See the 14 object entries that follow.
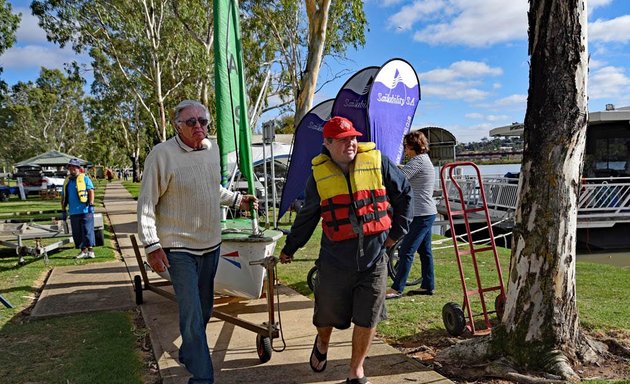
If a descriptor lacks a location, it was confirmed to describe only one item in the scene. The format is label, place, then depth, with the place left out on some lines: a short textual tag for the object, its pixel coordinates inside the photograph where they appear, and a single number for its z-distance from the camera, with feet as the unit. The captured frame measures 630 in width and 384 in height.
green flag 16.83
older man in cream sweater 11.02
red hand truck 14.28
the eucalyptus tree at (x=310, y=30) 39.63
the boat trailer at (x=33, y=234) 27.94
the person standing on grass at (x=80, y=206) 29.76
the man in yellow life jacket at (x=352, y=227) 10.93
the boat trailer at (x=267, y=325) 13.05
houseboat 45.57
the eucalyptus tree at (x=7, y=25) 74.08
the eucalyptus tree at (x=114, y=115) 116.04
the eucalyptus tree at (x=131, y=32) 83.35
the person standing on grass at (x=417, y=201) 19.13
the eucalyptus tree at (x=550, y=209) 11.71
